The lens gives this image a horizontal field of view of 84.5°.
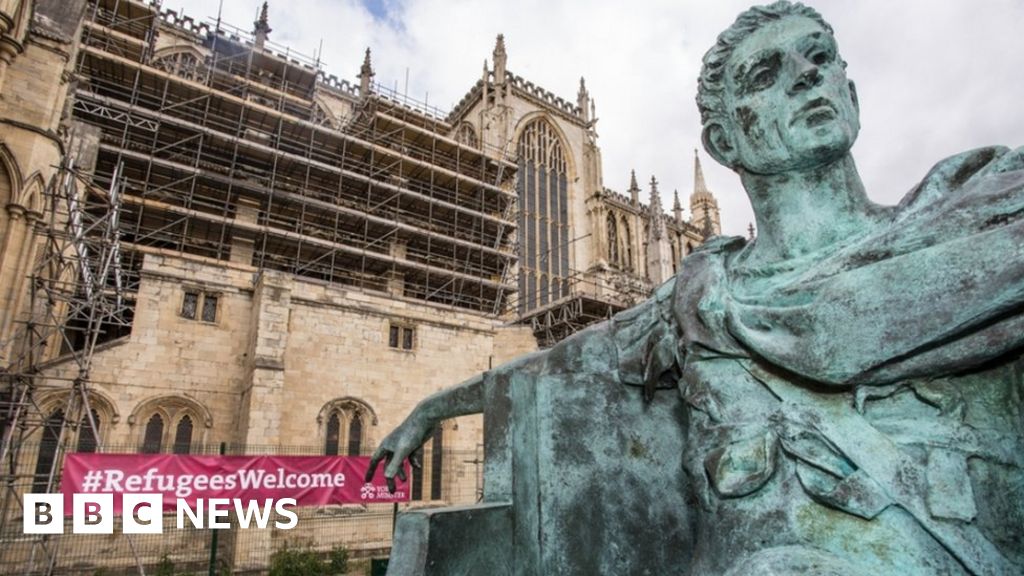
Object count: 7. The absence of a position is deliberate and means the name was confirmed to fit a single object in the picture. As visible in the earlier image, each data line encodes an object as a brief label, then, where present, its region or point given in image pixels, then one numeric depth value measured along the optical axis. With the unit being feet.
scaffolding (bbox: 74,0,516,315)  53.42
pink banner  29.12
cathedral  37.22
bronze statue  3.02
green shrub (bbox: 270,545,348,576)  35.42
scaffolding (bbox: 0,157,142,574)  32.89
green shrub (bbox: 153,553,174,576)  34.24
